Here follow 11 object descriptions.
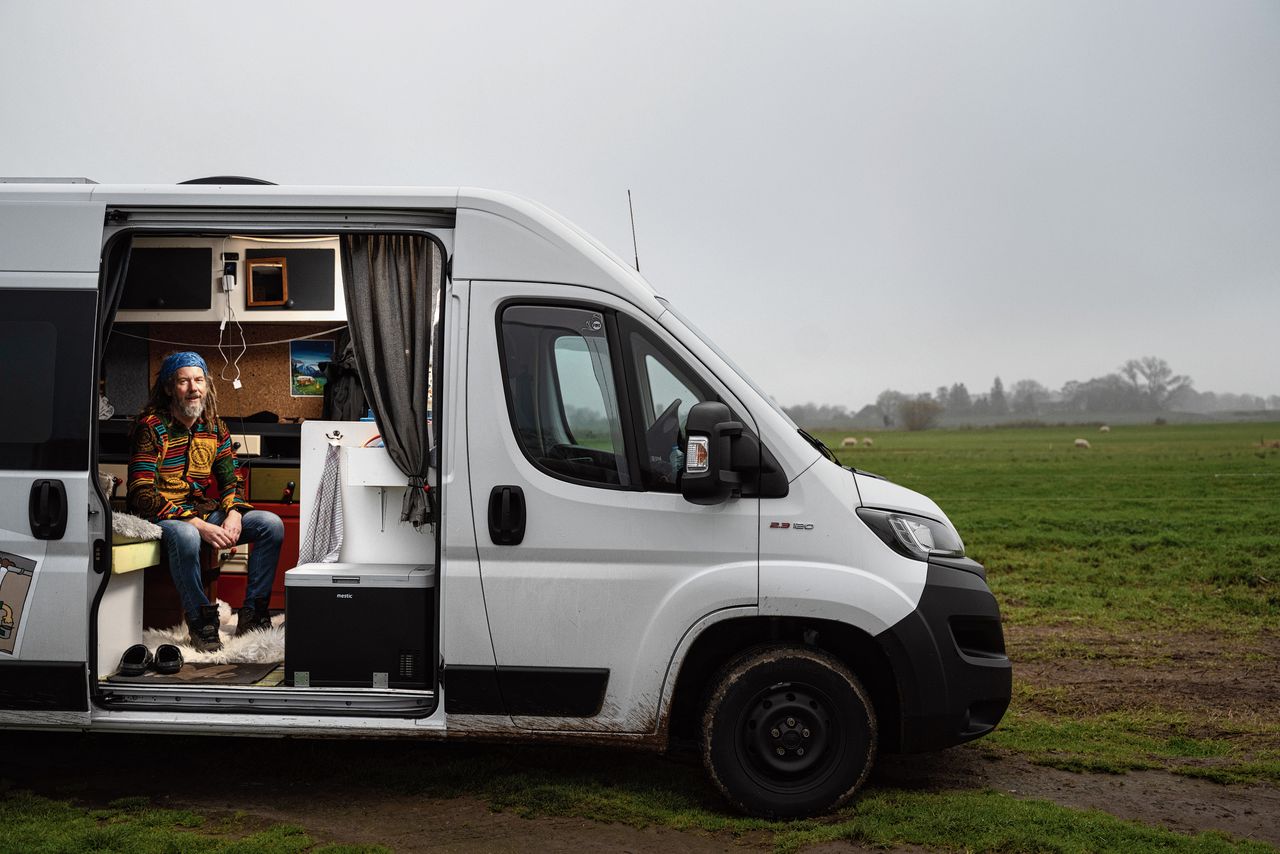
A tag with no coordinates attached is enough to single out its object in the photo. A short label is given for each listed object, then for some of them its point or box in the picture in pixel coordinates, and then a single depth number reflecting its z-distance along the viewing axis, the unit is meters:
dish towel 5.69
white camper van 4.52
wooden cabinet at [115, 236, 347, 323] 7.80
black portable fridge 4.84
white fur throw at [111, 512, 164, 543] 5.36
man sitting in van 5.63
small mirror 8.06
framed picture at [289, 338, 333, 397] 8.31
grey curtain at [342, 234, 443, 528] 5.04
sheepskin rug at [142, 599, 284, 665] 5.70
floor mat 5.04
